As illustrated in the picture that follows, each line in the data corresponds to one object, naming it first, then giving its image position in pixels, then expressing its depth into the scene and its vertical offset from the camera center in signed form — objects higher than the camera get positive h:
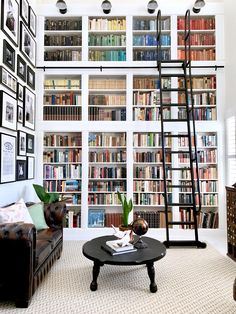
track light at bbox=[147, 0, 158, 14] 4.57 +2.84
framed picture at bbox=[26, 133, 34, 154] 4.24 +0.33
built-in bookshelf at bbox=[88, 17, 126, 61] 4.89 +2.38
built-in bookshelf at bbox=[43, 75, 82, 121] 4.79 +1.19
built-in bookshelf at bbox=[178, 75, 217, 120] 4.85 +1.25
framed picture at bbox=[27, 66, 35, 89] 4.35 +1.49
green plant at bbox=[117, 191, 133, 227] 3.46 -0.67
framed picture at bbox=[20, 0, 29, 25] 4.01 +2.48
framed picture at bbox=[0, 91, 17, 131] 3.28 +0.70
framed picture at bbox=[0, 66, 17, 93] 3.31 +1.14
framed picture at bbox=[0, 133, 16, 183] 3.30 +0.07
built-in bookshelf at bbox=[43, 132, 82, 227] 4.77 -0.11
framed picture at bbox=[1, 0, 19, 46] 3.36 +2.00
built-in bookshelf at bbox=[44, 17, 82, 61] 4.89 +2.37
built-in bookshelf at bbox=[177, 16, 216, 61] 4.91 +2.42
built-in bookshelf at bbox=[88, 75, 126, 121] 4.82 +1.19
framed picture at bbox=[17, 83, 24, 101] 3.86 +1.10
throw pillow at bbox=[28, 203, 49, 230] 3.27 -0.68
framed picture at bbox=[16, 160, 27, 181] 3.82 -0.11
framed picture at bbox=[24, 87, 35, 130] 4.14 +0.92
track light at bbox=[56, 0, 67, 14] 4.57 +2.84
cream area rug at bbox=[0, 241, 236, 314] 2.29 -1.30
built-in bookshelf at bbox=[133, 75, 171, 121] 4.85 +1.22
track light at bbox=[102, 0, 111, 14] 4.61 +2.85
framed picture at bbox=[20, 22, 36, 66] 4.03 +1.99
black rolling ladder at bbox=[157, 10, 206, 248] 4.36 +0.73
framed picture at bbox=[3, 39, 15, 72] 3.38 +1.47
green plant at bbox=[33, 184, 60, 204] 3.91 -0.51
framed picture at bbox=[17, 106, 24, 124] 3.85 +0.75
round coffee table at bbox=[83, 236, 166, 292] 2.45 -0.93
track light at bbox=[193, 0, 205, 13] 4.61 +2.88
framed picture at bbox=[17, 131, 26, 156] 3.86 +0.31
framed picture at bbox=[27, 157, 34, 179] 4.29 -0.08
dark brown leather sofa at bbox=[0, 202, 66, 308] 2.25 -0.88
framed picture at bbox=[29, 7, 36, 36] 4.44 +2.53
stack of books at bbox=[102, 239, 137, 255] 2.64 -0.90
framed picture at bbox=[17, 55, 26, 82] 3.87 +1.48
